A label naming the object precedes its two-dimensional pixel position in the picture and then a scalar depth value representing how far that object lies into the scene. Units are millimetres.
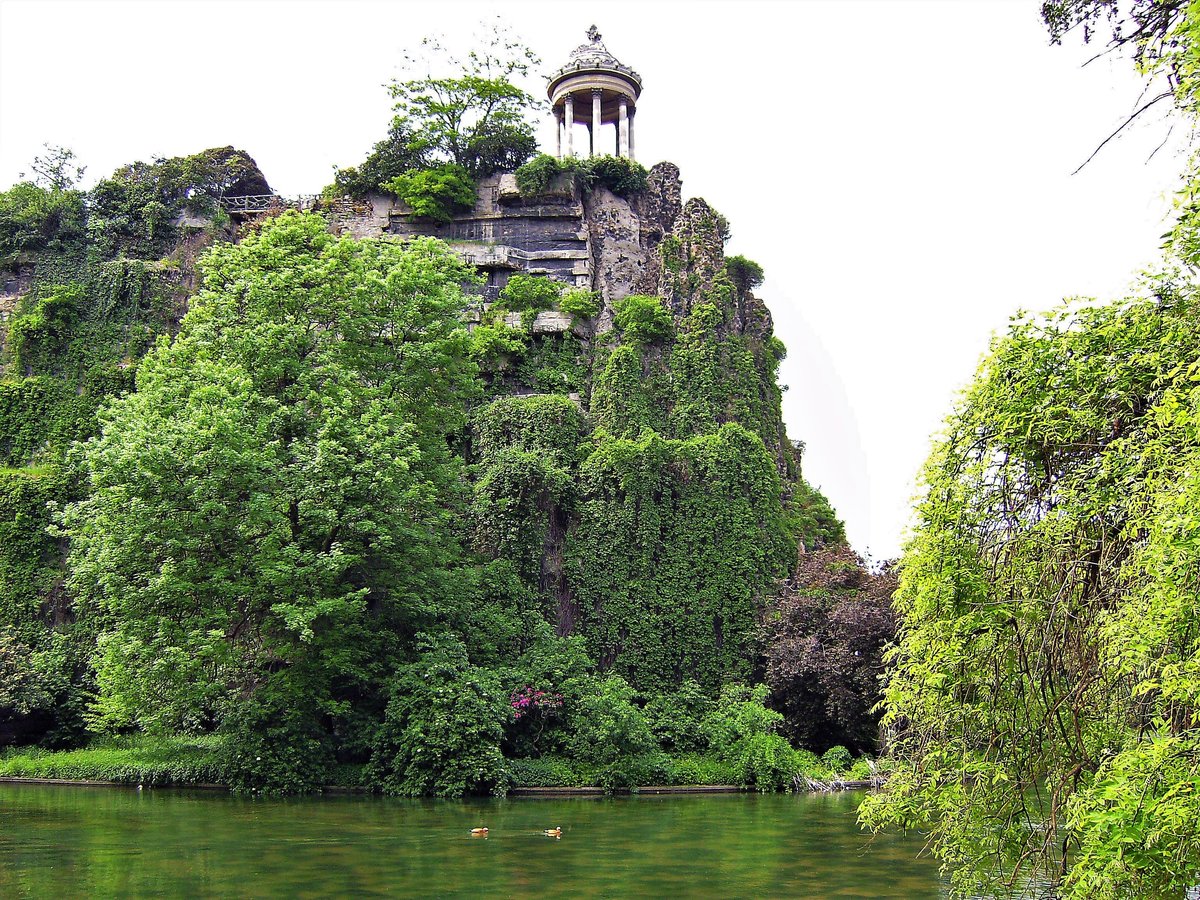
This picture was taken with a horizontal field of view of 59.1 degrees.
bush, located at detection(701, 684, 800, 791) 25719
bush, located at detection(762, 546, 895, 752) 27688
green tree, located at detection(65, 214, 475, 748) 22344
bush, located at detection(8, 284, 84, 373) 35656
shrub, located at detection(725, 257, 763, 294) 36969
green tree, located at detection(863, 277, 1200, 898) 7195
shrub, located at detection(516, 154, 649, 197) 38344
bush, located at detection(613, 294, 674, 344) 34656
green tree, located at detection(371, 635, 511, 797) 23062
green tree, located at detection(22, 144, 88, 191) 39719
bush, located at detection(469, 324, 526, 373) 34125
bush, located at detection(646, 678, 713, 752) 27484
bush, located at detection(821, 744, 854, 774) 27188
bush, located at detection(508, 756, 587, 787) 24531
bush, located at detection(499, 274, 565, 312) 35781
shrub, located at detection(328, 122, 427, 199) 38906
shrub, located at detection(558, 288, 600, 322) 35469
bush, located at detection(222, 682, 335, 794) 23203
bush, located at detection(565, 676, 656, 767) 24906
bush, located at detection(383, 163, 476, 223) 37719
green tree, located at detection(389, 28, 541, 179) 39688
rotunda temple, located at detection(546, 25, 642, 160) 43031
